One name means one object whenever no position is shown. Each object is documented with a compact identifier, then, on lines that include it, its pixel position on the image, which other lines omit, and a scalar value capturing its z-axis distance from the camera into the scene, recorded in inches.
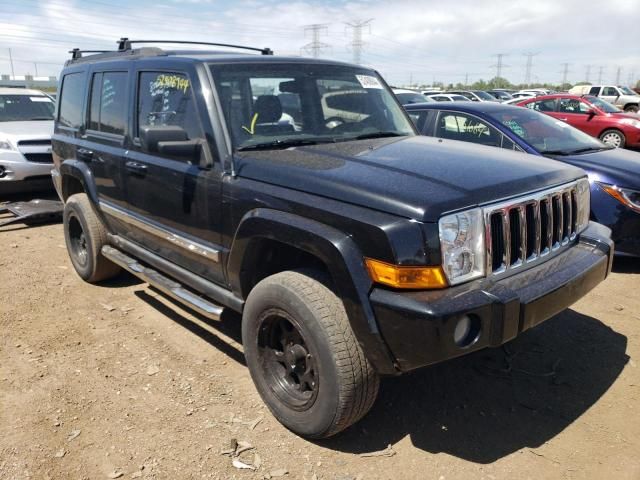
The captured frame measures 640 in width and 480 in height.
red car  538.0
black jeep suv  93.9
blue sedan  199.5
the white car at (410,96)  542.4
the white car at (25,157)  311.9
